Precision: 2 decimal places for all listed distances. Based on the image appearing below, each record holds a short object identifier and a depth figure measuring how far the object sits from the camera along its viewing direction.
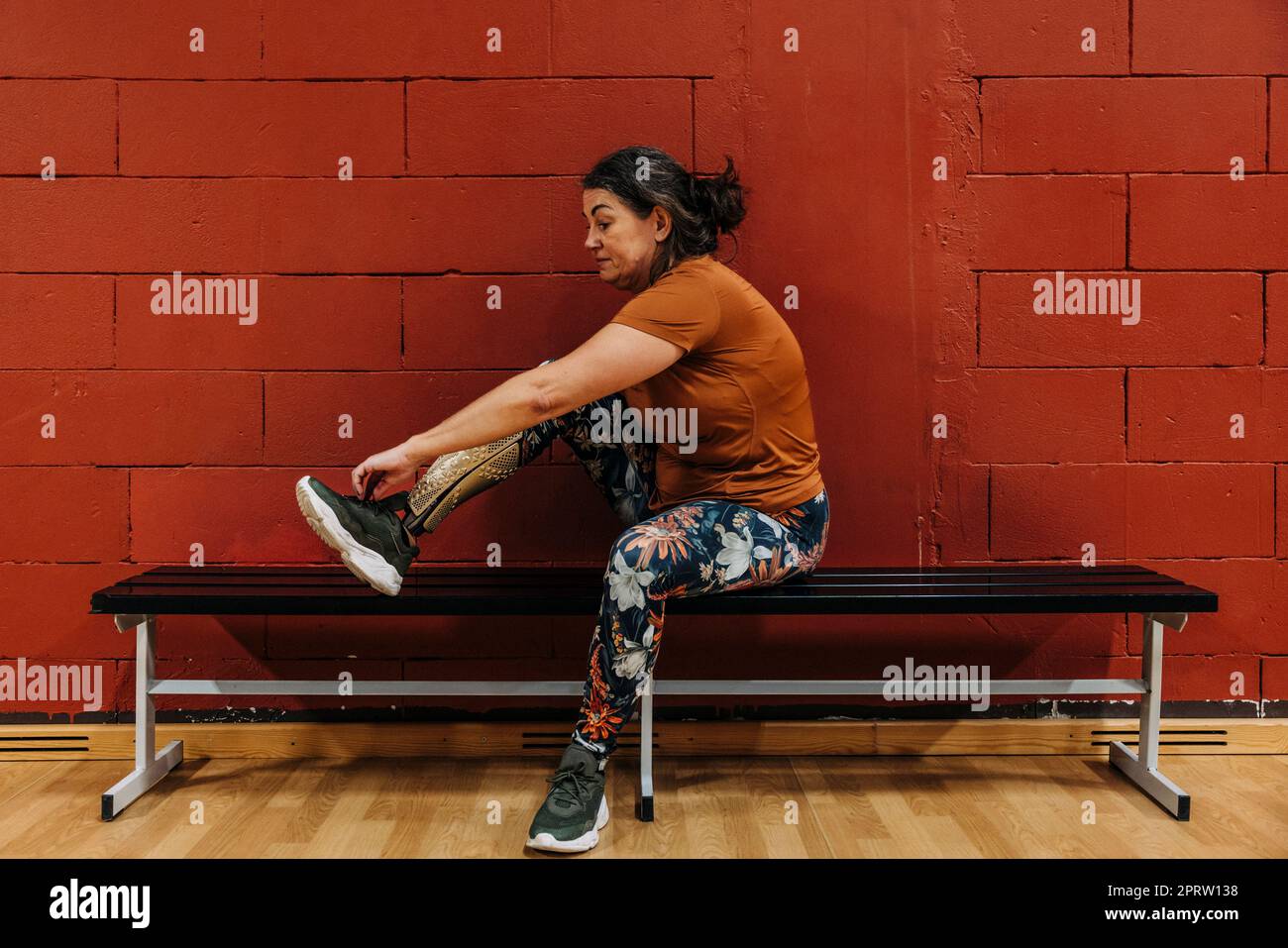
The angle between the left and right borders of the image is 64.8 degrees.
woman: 1.97
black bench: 2.12
